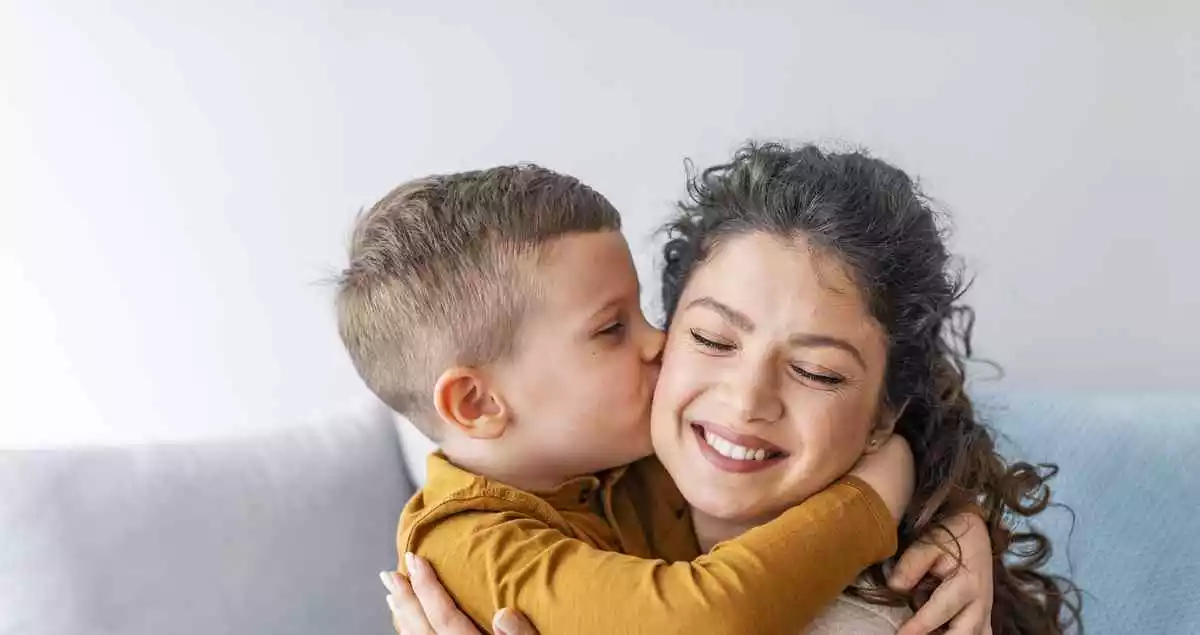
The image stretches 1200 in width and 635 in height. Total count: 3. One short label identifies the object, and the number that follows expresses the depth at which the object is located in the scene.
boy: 1.06
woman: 1.09
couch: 1.41
